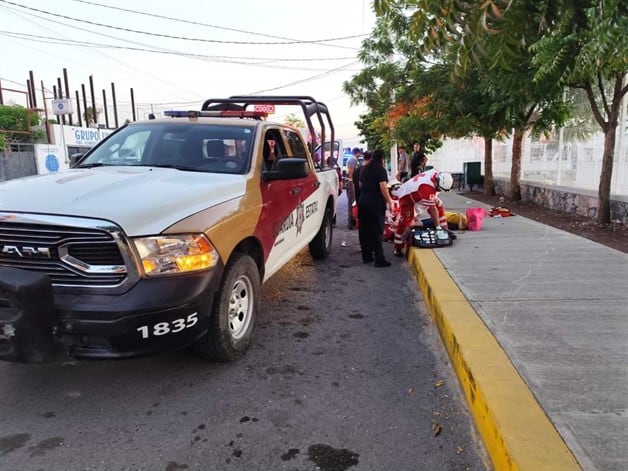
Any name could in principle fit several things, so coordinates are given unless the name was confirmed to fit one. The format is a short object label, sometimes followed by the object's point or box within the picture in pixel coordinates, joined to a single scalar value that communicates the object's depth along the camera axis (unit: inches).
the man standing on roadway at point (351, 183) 427.2
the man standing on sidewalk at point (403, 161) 648.4
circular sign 1131.3
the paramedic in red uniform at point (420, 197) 289.1
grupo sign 1485.0
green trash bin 753.6
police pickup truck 111.8
